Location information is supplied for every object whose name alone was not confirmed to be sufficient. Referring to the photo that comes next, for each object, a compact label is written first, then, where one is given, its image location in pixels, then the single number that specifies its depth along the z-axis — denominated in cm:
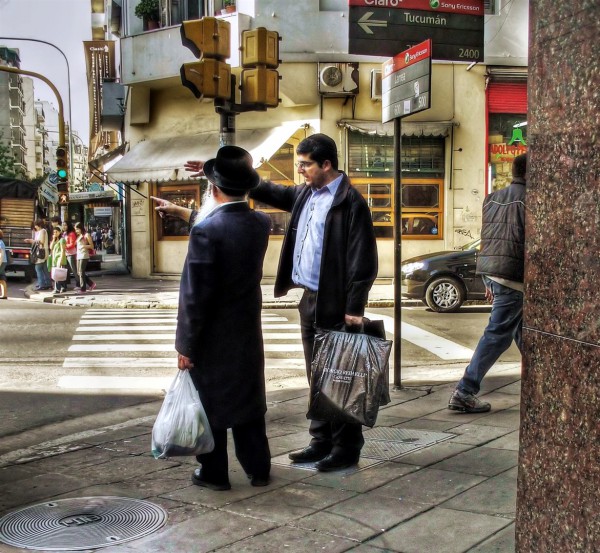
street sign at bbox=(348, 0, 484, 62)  743
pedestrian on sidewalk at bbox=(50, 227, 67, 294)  1969
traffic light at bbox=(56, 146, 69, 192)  2177
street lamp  2526
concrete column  247
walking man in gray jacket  581
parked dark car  1446
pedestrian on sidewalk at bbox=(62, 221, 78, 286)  2017
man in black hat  443
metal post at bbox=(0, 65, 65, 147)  2086
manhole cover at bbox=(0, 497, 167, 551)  385
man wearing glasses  479
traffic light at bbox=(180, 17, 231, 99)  867
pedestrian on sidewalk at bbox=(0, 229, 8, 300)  1806
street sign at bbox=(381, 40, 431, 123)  673
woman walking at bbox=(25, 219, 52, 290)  2106
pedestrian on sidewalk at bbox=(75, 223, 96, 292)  1952
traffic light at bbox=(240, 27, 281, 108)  910
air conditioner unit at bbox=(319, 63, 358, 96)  1995
